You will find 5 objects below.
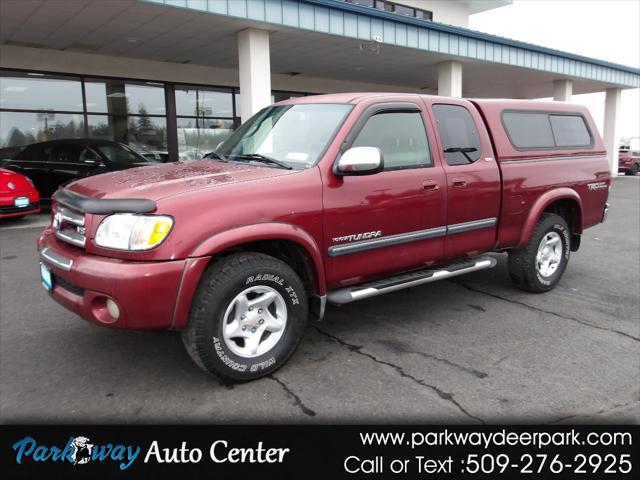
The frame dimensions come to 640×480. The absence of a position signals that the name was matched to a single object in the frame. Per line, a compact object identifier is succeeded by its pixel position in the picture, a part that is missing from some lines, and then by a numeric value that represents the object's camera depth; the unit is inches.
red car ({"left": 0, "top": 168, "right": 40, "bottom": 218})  366.0
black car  444.5
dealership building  391.9
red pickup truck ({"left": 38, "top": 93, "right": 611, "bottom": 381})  120.3
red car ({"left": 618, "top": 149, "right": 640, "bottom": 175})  1058.7
